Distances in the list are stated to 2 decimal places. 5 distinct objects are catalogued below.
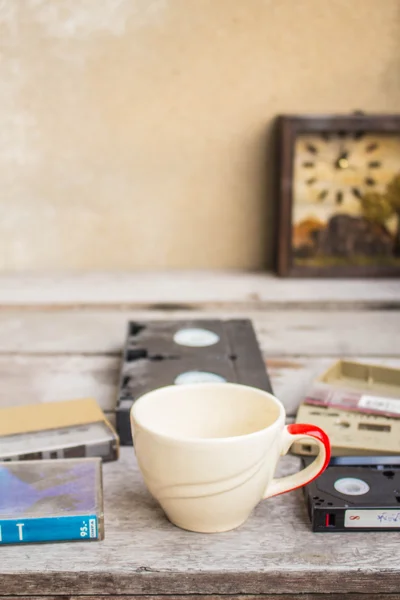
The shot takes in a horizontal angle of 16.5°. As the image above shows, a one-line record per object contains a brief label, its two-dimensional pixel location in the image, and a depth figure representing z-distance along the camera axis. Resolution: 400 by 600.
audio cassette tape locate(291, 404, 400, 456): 0.84
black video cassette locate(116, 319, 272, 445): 0.91
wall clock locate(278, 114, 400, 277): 1.30
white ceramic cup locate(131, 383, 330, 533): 0.75
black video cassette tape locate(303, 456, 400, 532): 0.78
